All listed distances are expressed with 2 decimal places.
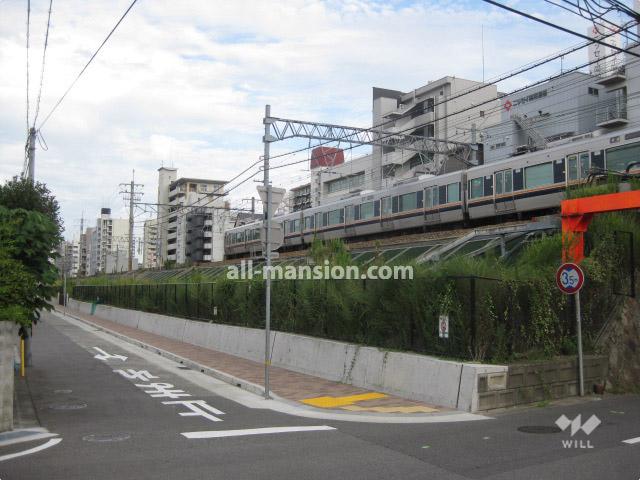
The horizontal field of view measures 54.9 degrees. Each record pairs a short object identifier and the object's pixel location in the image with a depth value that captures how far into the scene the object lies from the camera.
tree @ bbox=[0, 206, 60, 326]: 9.28
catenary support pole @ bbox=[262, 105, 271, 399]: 12.33
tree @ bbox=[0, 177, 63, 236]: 14.18
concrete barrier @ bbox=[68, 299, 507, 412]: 10.91
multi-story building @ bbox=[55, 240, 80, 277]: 67.75
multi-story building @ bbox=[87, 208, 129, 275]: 151.62
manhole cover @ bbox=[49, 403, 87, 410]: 10.95
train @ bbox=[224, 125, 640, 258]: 20.82
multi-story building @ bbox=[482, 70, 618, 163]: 55.06
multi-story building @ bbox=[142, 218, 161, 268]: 151.50
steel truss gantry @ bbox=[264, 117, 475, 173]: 23.84
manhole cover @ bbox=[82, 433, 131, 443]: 8.42
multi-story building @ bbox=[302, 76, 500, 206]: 66.50
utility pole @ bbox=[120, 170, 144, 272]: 57.69
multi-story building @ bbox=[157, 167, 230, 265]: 115.81
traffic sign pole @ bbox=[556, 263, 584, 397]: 11.76
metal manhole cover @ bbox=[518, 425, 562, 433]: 9.09
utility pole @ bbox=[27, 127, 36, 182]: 22.41
